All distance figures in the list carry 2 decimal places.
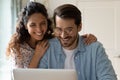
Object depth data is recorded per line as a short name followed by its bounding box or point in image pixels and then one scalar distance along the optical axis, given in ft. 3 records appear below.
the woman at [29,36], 5.99
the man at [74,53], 4.58
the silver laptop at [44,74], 3.36
